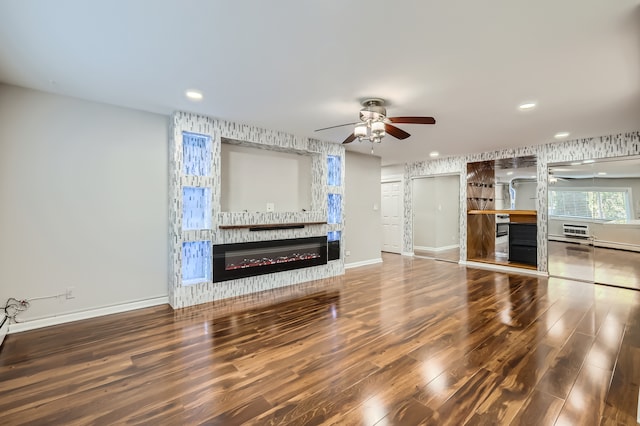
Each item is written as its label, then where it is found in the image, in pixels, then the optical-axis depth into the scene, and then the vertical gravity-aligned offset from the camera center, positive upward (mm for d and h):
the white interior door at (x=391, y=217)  8016 -95
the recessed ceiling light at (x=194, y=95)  3139 +1339
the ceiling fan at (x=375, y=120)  3183 +1060
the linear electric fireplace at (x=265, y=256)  4102 -680
